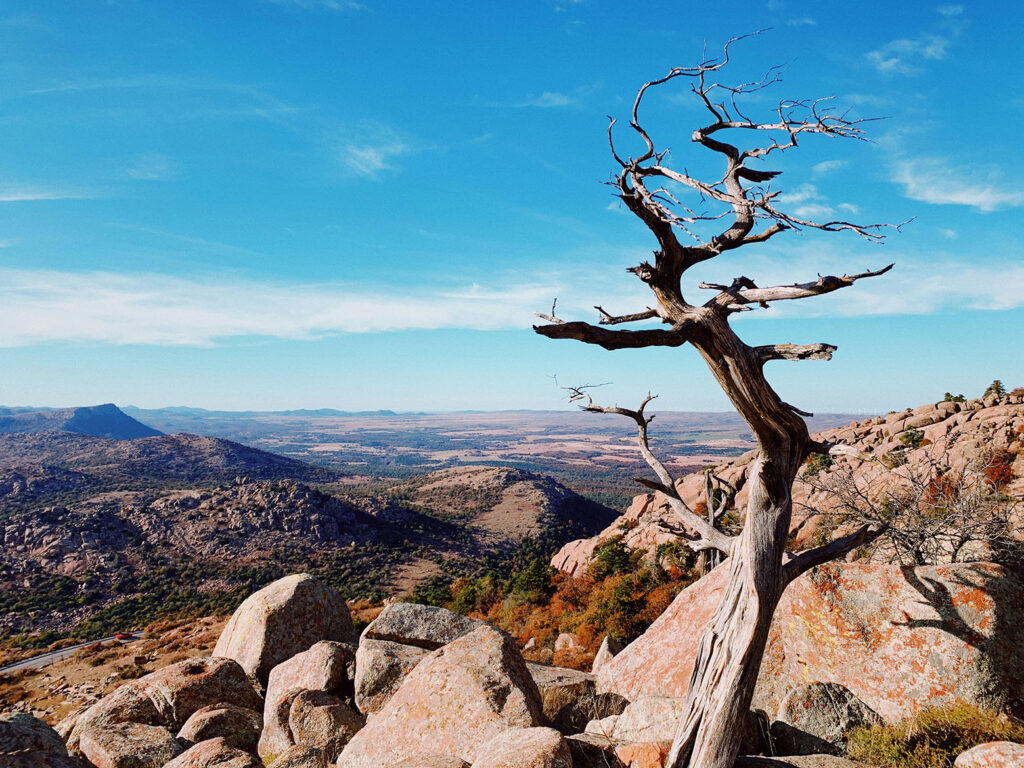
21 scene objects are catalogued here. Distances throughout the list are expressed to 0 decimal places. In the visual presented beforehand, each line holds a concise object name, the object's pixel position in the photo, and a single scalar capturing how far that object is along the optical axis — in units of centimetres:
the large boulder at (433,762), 675
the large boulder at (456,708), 797
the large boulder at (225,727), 1009
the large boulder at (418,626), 1238
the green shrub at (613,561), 3456
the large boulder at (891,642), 782
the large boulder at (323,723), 941
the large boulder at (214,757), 788
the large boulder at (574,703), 923
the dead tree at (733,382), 546
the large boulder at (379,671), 1057
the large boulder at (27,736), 680
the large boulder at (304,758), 873
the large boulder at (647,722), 687
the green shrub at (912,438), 3508
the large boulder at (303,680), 1008
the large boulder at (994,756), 544
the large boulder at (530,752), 587
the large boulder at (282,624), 1390
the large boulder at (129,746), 906
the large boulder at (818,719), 738
